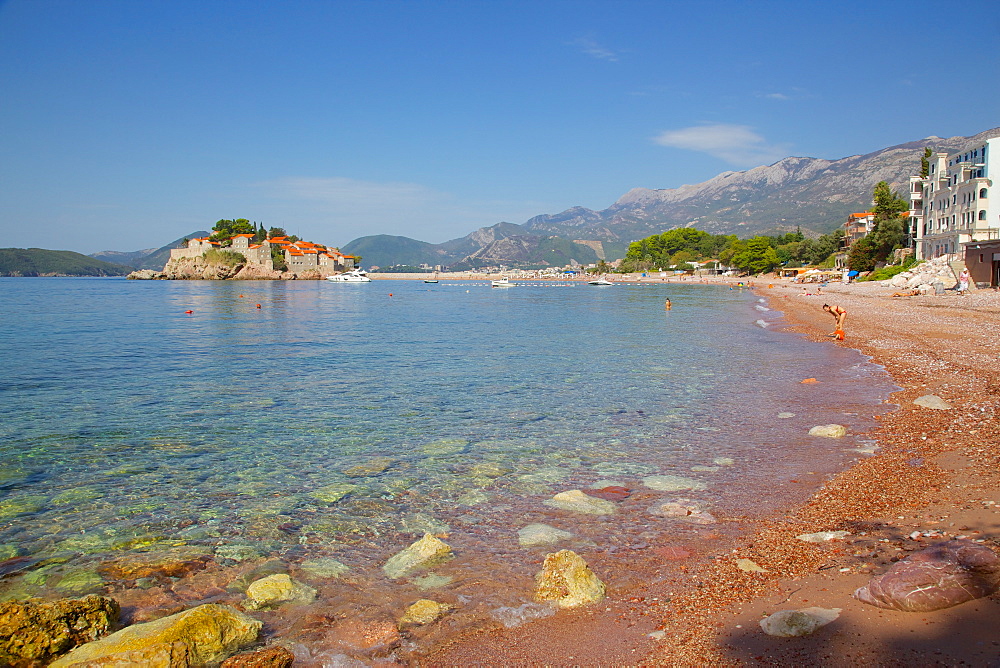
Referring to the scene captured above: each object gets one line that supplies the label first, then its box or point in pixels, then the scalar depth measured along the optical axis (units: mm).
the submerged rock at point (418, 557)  6348
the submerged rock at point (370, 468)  9514
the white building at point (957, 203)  59375
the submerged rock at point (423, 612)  5293
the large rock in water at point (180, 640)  4379
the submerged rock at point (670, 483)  8625
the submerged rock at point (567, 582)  5465
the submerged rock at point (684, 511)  7441
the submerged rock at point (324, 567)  6312
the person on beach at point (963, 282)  43062
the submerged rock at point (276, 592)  5676
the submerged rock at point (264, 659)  4551
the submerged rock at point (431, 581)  5977
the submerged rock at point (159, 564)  6305
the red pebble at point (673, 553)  6366
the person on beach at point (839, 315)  27906
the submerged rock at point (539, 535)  6957
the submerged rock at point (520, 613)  5215
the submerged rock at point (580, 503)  7871
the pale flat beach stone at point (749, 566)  5789
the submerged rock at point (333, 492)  8500
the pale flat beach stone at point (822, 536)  6320
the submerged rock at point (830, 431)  10930
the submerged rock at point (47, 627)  4578
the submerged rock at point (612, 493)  8359
